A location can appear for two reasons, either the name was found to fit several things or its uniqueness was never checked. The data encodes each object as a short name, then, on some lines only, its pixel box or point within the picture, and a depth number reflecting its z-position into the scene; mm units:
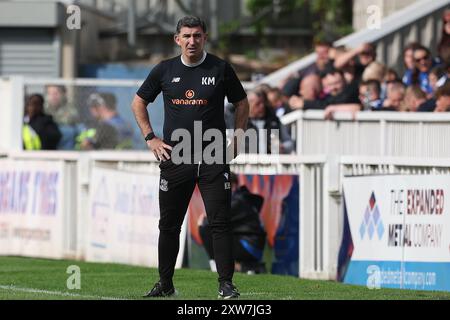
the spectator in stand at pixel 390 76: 17578
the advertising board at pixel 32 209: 18828
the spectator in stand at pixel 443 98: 15906
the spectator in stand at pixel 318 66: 19453
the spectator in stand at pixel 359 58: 18812
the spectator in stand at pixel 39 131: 20156
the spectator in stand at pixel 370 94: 17625
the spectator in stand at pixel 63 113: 20734
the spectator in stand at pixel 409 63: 18203
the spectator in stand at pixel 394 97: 17125
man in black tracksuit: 10633
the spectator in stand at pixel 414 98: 16594
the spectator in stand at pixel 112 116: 20656
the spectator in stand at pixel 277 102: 18594
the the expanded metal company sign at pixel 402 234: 13211
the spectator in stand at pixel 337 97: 17422
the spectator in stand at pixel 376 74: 18094
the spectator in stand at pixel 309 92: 18469
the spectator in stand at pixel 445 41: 18297
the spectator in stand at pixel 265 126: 17188
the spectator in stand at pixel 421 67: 17969
